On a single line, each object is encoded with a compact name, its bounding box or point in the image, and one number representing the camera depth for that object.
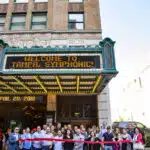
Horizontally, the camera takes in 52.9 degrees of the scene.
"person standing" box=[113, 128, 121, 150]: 8.35
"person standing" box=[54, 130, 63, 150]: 7.39
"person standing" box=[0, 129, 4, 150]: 9.58
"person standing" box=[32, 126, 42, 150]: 7.52
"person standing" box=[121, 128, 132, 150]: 8.22
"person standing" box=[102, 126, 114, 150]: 7.88
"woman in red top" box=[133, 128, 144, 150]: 7.75
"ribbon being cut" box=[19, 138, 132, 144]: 7.36
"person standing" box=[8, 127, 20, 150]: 7.84
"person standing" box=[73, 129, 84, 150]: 7.53
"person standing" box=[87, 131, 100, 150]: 8.31
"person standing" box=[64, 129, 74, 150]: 7.51
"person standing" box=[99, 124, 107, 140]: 8.73
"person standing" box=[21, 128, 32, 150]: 7.65
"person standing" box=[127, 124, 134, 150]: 8.93
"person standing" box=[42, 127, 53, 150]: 7.43
